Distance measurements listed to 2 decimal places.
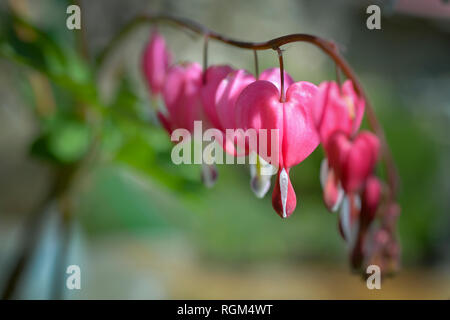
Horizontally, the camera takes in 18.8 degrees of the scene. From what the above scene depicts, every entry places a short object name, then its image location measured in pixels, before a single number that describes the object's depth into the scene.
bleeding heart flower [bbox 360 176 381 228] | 0.35
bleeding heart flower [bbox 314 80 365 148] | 0.35
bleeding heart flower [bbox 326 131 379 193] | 0.35
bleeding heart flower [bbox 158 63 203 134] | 0.38
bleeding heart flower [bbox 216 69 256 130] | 0.36
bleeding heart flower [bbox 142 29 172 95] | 0.43
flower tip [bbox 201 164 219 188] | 0.38
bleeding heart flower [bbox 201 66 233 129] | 0.37
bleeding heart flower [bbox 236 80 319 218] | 0.35
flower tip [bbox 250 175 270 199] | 0.37
